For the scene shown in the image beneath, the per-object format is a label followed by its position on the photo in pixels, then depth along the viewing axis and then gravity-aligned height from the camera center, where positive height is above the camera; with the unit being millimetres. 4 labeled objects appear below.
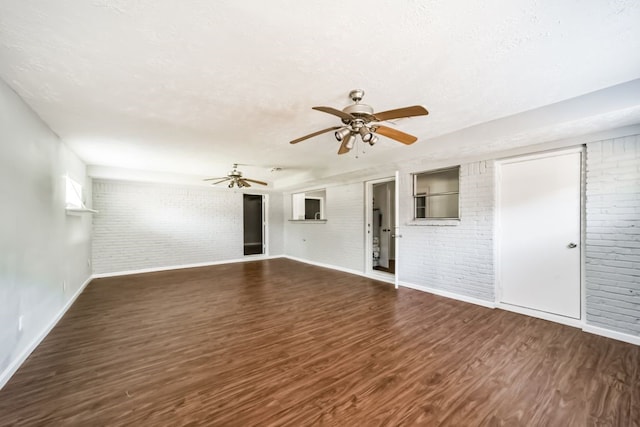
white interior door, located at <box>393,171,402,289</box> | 4441 -259
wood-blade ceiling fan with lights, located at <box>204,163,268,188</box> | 5312 +756
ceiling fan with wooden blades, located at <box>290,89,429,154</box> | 1971 +799
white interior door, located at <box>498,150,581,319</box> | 3033 -266
